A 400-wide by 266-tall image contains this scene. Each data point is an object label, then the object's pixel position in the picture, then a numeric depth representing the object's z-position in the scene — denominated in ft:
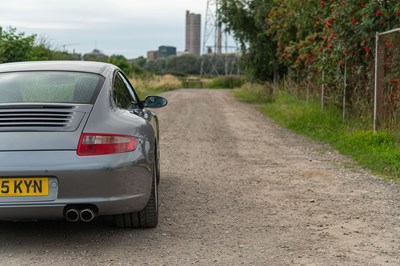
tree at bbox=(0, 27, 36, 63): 49.95
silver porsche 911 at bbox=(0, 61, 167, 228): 14.64
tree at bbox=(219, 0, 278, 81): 88.12
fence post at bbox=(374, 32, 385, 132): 36.25
